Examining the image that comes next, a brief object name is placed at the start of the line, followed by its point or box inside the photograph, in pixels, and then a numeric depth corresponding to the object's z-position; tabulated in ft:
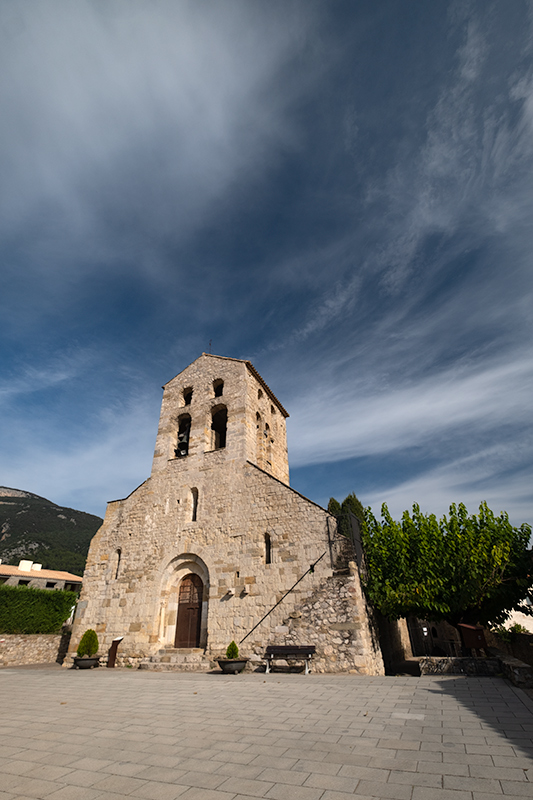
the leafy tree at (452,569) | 42.37
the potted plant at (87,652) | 50.14
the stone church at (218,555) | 42.88
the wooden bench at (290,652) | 40.01
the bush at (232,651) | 41.48
